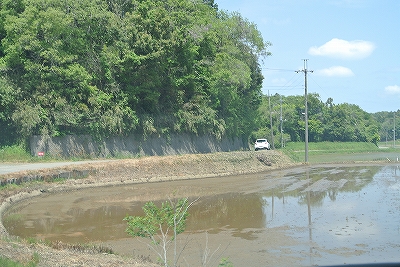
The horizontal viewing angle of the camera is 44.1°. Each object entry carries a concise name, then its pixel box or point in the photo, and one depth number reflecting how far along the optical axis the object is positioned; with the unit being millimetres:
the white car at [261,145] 59906
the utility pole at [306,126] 55334
